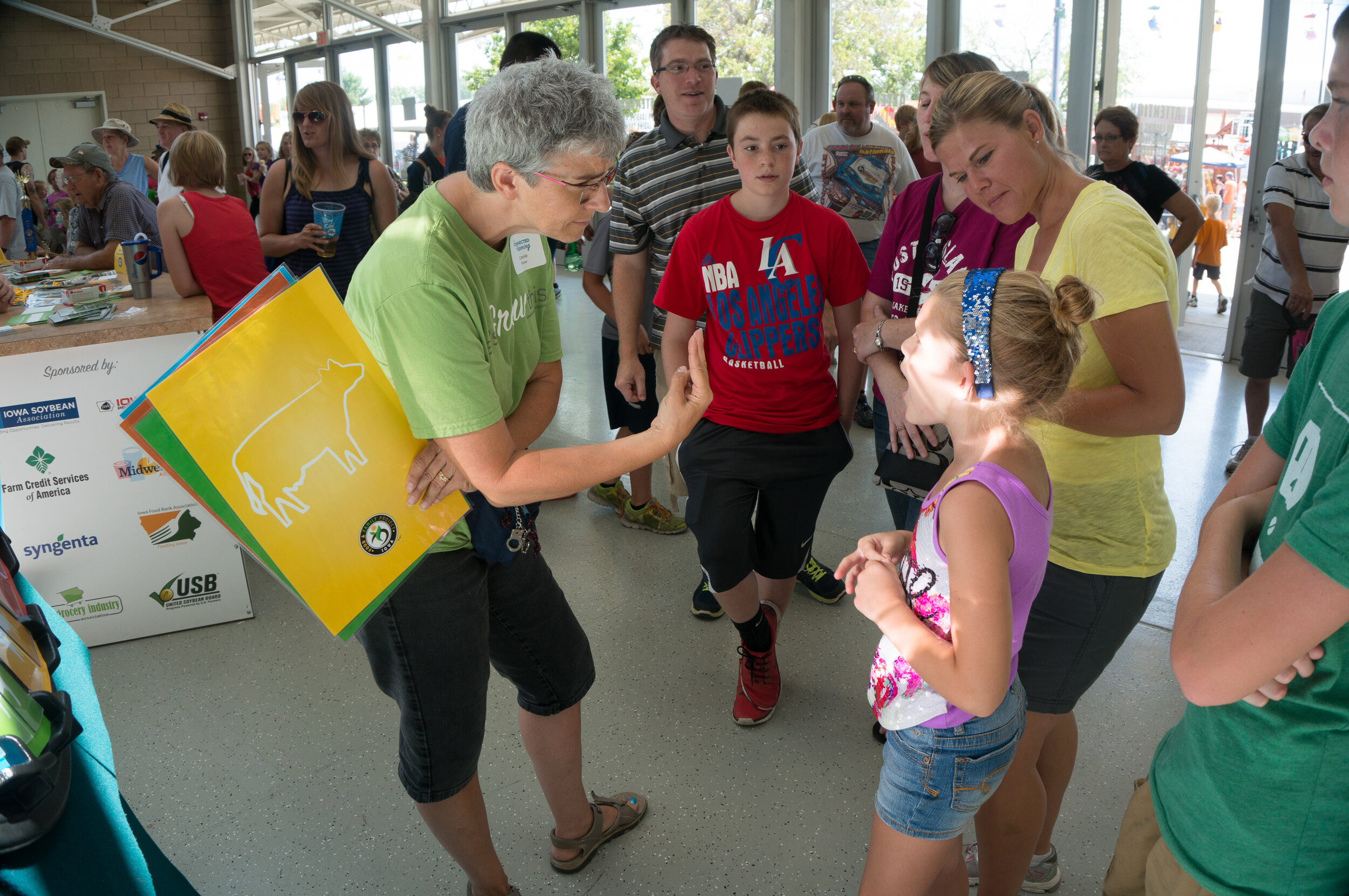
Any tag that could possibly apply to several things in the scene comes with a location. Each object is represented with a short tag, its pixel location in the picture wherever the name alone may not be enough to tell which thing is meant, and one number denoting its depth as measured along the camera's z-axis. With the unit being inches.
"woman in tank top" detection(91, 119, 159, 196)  277.0
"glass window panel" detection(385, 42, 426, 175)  507.2
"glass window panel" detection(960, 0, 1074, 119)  246.5
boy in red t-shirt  88.7
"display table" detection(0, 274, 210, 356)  101.0
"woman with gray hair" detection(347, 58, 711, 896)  51.4
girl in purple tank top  44.2
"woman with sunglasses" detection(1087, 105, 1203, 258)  174.2
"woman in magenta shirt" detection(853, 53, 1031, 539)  78.8
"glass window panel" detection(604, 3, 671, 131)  389.7
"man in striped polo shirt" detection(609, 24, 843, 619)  114.6
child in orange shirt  248.5
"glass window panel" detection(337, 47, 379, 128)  542.0
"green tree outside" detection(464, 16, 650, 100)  398.0
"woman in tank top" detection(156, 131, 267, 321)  129.6
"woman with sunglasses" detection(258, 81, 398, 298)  141.4
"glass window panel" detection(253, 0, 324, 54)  584.4
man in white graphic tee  176.9
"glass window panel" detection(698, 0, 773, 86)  332.8
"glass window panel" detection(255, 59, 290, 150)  639.1
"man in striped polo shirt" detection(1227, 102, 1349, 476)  162.4
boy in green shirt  29.9
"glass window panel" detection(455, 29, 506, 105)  461.1
